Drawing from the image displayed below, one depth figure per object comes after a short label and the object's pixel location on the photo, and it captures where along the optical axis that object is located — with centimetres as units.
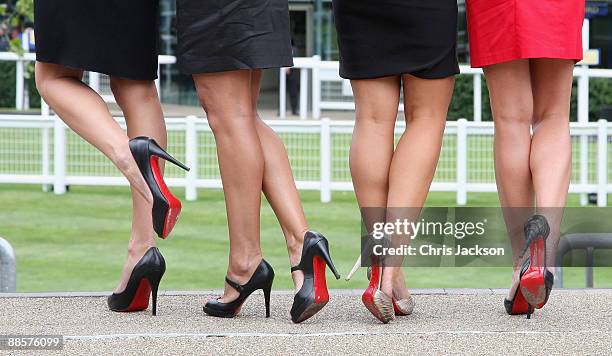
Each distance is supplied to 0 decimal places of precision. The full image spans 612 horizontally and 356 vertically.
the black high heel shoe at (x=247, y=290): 408
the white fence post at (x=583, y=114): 1067
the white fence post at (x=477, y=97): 1423
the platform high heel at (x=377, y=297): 388
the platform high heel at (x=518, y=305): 405
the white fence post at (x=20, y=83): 1856
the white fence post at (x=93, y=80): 1321
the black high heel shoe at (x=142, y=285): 409
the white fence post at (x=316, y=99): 1803
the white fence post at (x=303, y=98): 1968
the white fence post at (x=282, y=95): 2600
